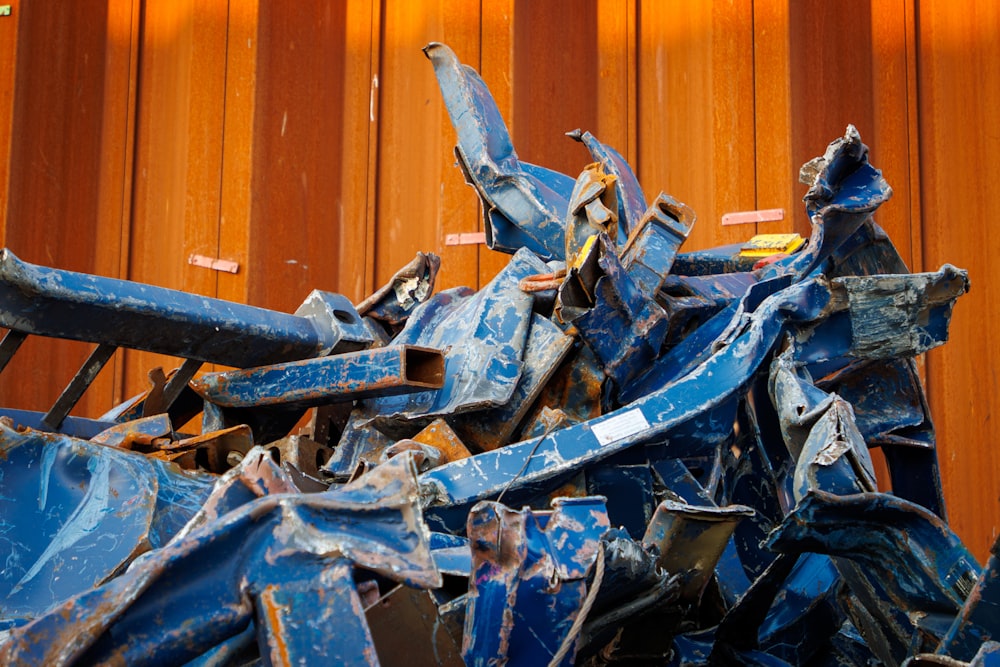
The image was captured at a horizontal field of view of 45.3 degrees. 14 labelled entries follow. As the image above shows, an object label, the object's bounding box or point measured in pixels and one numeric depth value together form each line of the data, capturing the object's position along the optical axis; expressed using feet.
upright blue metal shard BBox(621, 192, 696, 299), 10.72
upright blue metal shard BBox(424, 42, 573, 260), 12.45
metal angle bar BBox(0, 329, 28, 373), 10.06
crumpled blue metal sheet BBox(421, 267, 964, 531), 9.16
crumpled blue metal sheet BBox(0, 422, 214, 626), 8.01
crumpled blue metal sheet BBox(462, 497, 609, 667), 6.94
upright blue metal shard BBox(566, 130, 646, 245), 12.27
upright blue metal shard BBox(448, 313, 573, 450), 10.56
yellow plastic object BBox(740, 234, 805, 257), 13.08
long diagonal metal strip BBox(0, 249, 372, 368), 9.77
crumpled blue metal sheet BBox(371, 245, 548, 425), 10.54
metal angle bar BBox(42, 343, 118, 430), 10.59
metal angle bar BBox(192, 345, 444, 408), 10.36
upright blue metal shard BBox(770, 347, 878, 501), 8.05
